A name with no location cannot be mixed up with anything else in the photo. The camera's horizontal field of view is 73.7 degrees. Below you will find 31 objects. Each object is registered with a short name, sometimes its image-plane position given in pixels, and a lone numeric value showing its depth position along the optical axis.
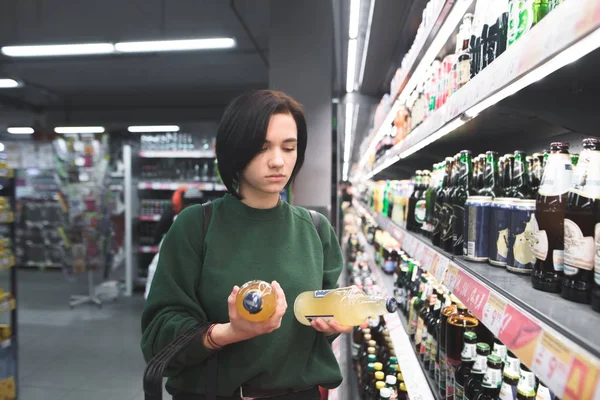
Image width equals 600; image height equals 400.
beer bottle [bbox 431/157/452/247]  1.67
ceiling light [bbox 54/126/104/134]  10.72
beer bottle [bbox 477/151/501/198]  1.47
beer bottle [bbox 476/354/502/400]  1.28
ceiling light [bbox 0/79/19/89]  7.20
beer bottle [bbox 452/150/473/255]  1.49
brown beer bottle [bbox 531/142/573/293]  0.95
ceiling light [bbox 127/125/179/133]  10.18
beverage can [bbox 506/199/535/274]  1.12
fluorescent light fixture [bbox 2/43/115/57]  4.58
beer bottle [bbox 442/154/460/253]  1.52
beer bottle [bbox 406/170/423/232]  2.36
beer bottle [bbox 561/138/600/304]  0.85
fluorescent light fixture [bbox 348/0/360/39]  2.74
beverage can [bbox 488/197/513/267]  1.23
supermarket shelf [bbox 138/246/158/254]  6.59
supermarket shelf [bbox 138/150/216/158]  6.50
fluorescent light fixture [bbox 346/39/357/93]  3.71
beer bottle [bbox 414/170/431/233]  2.16
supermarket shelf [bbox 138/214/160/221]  6.65
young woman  1.07
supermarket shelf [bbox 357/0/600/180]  0.63
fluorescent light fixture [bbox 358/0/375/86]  3.10
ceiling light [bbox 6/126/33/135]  11.02
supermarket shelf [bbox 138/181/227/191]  6.42
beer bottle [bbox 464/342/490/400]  1.34
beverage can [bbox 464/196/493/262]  1.31
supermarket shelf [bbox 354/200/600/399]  0.59
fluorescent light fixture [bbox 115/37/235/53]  4.49
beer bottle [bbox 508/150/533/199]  1.34
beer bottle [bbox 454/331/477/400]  1.39
